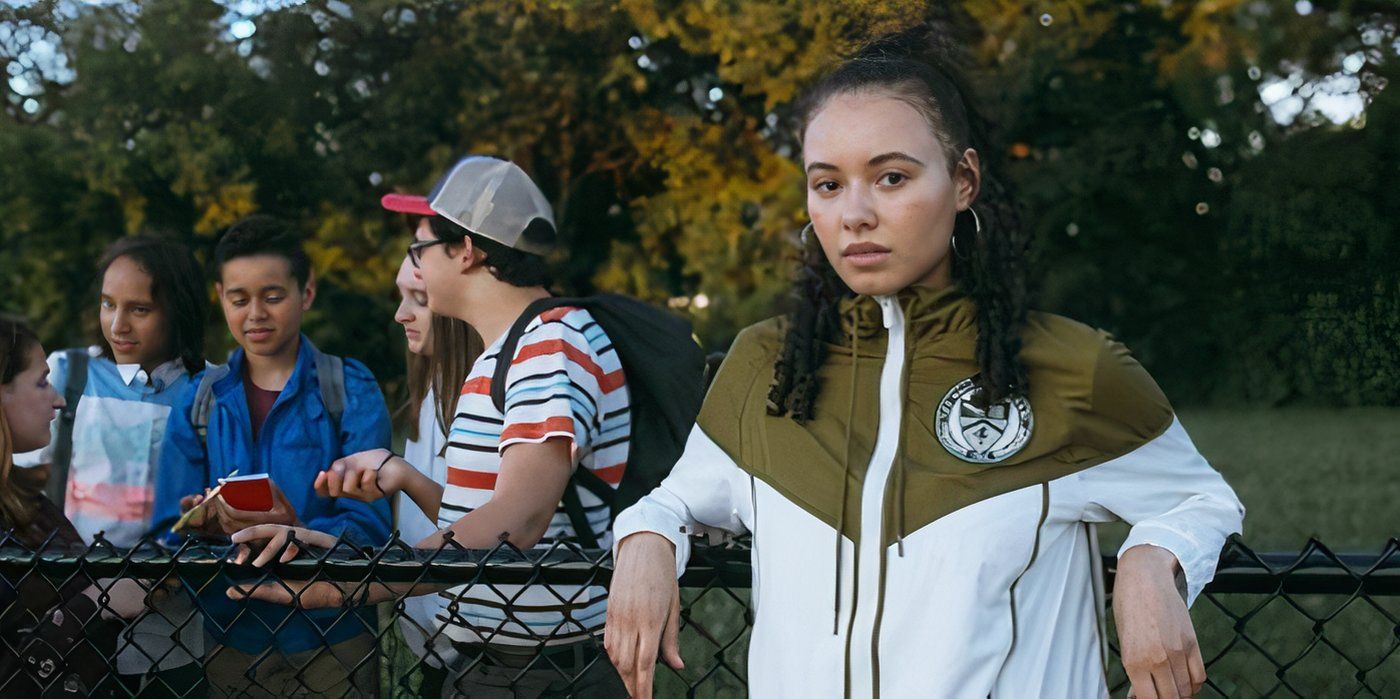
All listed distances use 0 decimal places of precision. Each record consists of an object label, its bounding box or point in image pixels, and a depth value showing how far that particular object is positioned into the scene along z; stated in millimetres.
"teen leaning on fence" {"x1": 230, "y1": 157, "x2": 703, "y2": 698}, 1821
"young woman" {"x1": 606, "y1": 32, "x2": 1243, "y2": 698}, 1291
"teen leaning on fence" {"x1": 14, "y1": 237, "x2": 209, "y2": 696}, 2594
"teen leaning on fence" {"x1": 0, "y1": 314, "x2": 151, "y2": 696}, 1976
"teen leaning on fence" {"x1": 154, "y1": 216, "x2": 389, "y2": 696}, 2410
